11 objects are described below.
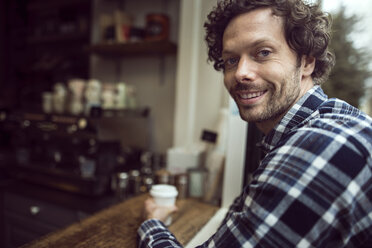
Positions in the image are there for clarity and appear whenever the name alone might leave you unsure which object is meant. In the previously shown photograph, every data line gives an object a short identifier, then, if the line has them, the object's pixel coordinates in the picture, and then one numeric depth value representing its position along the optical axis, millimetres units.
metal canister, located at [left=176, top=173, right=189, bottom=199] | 1375
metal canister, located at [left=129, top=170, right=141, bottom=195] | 1536
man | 521
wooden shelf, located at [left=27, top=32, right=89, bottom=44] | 2456
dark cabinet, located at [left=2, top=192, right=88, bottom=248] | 1556
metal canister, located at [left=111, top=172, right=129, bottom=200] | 1449
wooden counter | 887
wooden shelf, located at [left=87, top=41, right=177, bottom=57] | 1942
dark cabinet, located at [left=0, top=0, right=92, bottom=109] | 2467
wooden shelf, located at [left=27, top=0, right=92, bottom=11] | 2393
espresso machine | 1593
